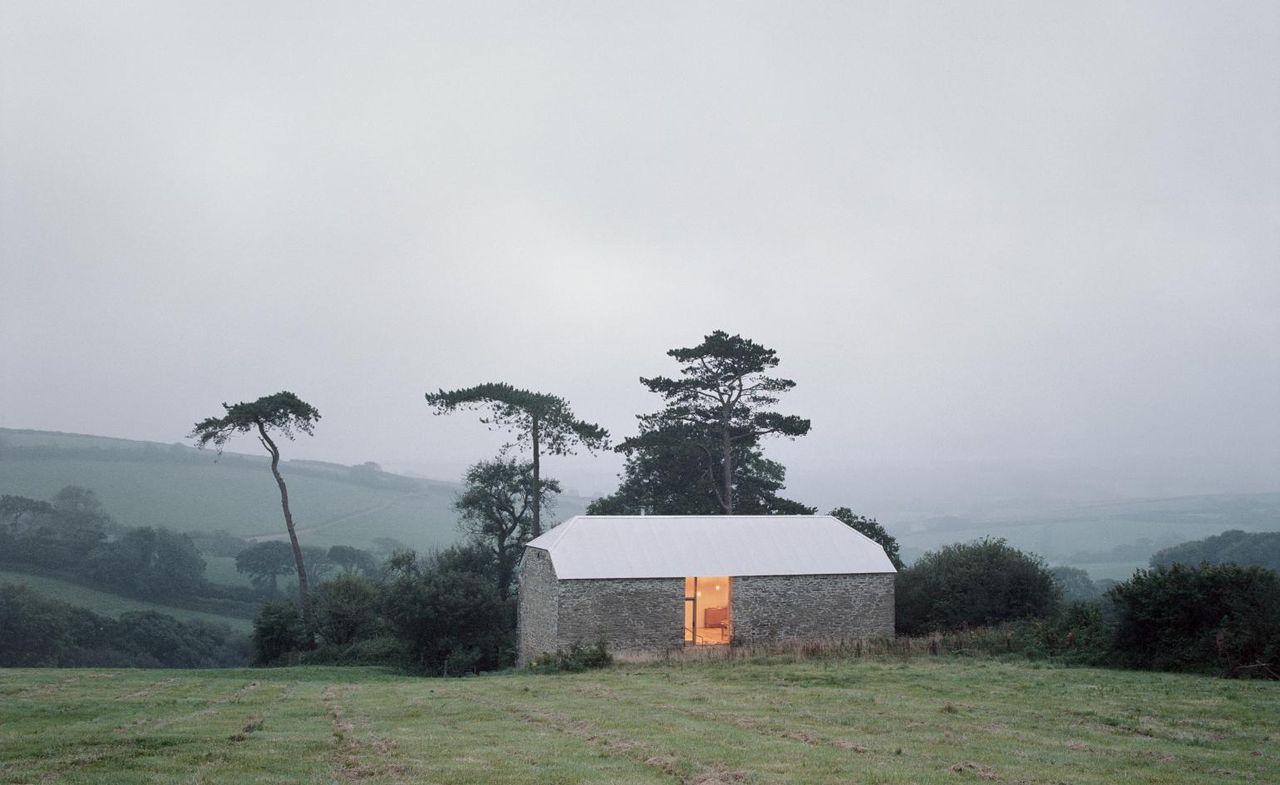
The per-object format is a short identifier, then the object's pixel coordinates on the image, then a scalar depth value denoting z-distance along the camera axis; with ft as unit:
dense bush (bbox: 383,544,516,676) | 98.22
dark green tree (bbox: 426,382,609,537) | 132.98
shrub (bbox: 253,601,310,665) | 115.03
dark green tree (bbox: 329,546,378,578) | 268.21
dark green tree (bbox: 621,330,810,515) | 140.26
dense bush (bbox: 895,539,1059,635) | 94.68
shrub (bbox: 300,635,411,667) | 106.42
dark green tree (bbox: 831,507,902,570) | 119.03
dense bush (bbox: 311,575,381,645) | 115.44
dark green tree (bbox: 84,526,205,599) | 221.25
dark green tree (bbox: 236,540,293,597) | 251.19
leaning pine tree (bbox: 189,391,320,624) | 122.93
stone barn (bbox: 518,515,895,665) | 87.56
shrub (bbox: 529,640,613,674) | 76.02
